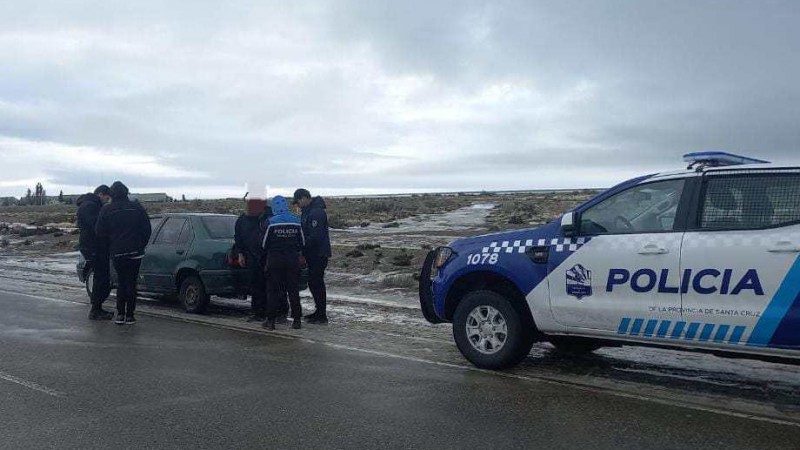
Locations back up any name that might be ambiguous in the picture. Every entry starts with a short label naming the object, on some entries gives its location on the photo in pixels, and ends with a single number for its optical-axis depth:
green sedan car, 10.55
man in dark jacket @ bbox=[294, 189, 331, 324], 9.86
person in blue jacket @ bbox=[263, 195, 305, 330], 9.16
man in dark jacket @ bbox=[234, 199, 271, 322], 10.04
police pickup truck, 5.25
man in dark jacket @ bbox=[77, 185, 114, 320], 10.23
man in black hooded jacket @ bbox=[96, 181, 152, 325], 9.70
